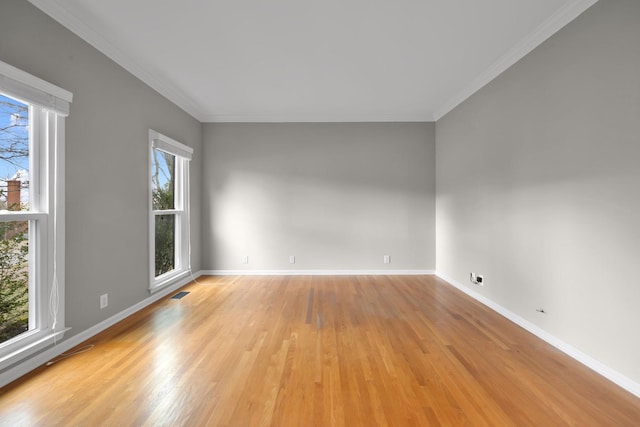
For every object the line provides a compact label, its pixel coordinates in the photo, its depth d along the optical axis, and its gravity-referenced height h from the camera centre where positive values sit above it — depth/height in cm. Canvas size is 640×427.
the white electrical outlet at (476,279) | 363 -87
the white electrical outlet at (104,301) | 276 -88
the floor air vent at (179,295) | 386 -116
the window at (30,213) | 200 -1
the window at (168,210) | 367 +2
